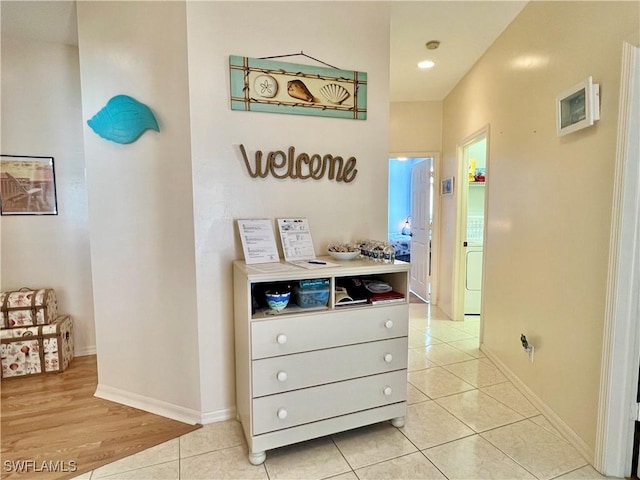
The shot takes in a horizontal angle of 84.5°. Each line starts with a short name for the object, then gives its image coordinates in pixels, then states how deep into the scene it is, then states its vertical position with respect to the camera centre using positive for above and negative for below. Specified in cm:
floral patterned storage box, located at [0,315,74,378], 265 -105
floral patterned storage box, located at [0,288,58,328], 268 -74
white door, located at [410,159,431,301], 480 -25
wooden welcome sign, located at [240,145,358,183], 211 +28
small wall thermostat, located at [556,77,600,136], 173 +54
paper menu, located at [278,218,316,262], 211 -17
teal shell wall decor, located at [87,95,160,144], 206 +54
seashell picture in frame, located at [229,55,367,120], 205 +74
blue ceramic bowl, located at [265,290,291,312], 178 -45
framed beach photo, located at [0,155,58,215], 283 +21
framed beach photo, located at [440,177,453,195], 412 +28
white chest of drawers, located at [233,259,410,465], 172 -79
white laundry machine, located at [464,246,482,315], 409 -81
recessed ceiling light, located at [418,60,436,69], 334 +140
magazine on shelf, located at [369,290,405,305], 193 -49
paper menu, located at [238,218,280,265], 200 -18
